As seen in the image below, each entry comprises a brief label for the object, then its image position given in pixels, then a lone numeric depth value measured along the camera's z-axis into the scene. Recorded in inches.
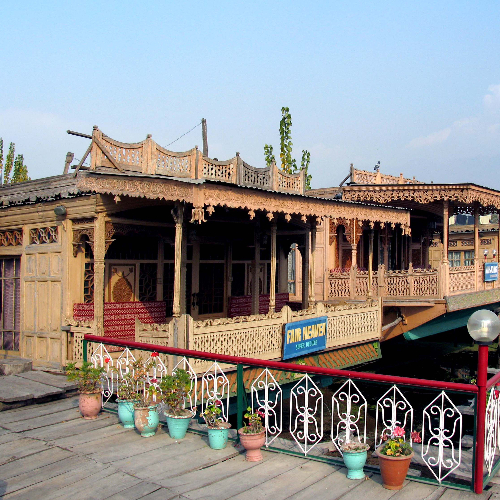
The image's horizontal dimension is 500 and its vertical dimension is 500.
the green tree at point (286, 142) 1006.4
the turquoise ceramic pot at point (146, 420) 259.4
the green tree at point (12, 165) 1234.0
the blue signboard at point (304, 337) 481.7
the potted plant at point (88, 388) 291.7
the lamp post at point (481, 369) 191.9
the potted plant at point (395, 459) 194.4
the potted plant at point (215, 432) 240.8
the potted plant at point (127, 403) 276.2
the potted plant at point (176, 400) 252.2
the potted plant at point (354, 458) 204.7
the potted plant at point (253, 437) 224.1
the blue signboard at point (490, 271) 711.9
